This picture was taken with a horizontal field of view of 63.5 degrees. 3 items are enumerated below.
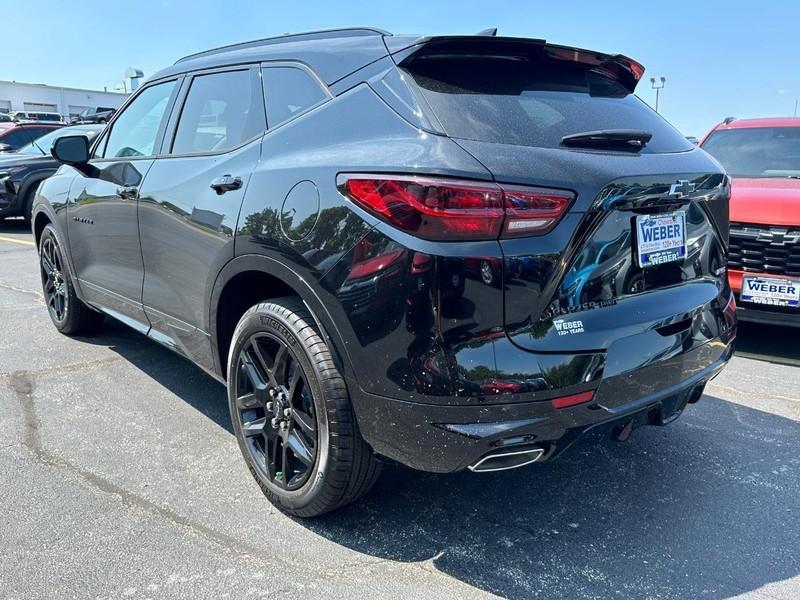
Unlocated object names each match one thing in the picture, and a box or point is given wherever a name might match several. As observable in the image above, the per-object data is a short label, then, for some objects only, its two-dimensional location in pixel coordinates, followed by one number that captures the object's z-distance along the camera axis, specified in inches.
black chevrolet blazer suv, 76.5
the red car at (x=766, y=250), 169.3
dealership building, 2103.6
